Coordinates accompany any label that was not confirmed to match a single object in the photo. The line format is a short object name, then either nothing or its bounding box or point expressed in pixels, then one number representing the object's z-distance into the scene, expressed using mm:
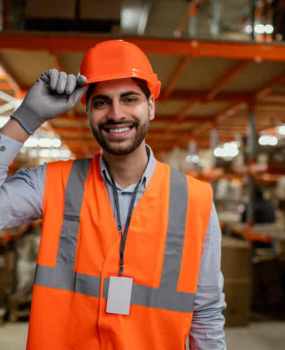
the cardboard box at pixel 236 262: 4910
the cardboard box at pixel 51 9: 4840
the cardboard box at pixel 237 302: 4945
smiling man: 1656
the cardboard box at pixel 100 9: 4891
